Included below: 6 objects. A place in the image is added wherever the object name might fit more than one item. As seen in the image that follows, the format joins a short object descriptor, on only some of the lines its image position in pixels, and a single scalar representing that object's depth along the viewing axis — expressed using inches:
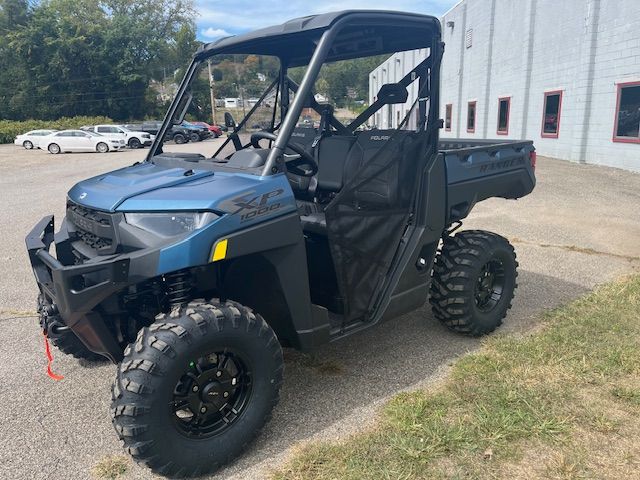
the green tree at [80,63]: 2047.2
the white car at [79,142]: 1120.2
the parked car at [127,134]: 1232.8
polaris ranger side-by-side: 101.0
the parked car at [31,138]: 1202.0
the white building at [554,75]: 561.3
